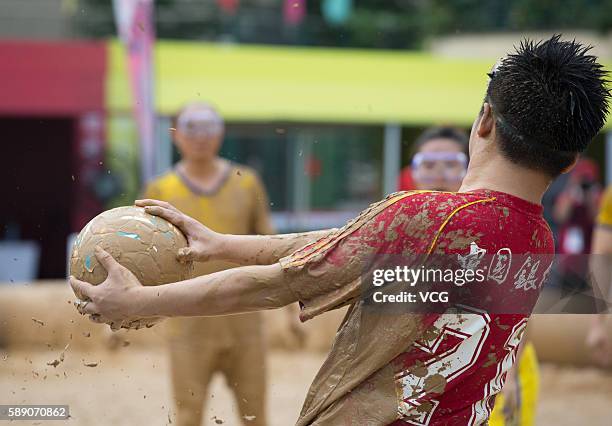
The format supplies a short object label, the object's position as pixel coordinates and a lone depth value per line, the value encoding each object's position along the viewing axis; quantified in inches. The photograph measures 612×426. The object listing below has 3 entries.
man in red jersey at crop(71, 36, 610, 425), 164.6
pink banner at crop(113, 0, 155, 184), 825.5
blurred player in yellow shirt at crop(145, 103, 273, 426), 413.4
